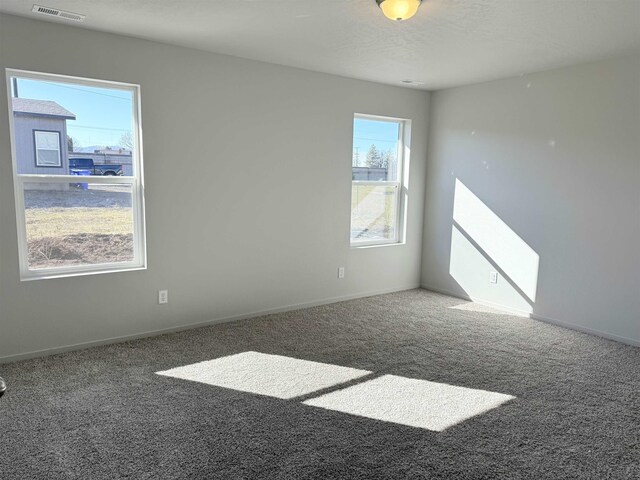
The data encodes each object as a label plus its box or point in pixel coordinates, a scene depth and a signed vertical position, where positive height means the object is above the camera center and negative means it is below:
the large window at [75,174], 3.32 +0.02
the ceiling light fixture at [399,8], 2.60 +1.01
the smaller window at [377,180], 5.19 +0.04
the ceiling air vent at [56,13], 2.95 +1.07
